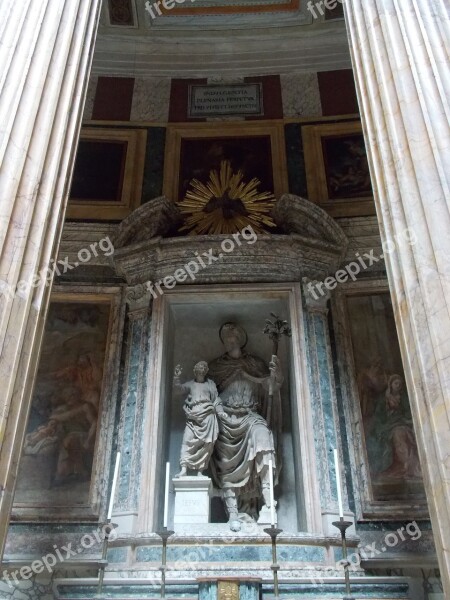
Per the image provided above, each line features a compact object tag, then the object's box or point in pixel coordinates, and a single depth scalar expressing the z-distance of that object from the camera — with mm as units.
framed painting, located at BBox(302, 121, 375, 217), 8781
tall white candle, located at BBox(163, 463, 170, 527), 5660
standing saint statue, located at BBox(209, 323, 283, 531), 6773
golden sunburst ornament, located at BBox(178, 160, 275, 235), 8516
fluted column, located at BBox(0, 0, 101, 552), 3109
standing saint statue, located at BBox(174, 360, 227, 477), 6832
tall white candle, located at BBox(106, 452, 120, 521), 5538
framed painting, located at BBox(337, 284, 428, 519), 6660
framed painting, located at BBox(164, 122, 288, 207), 9172
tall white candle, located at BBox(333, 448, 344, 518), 5475
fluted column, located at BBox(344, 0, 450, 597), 3000
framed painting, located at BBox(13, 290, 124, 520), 6777
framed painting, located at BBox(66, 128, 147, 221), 8891
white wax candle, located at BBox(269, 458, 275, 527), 5367
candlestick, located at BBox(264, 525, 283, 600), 5055
